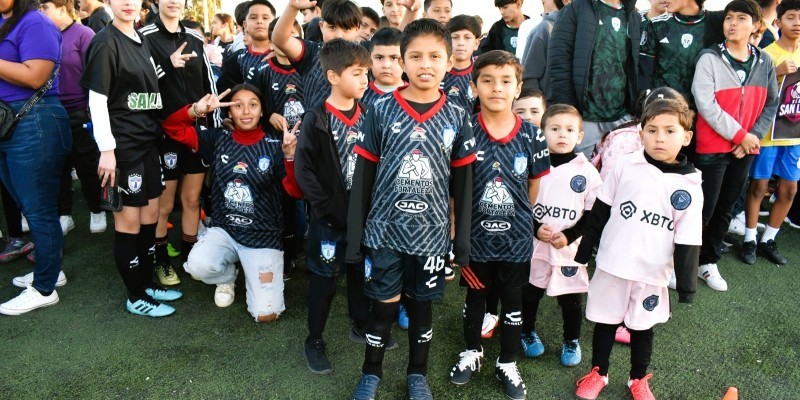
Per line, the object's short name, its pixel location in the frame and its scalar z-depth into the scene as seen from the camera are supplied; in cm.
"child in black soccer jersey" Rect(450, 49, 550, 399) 251
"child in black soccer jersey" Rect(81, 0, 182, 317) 289
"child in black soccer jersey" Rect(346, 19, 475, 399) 228
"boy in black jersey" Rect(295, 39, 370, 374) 268
